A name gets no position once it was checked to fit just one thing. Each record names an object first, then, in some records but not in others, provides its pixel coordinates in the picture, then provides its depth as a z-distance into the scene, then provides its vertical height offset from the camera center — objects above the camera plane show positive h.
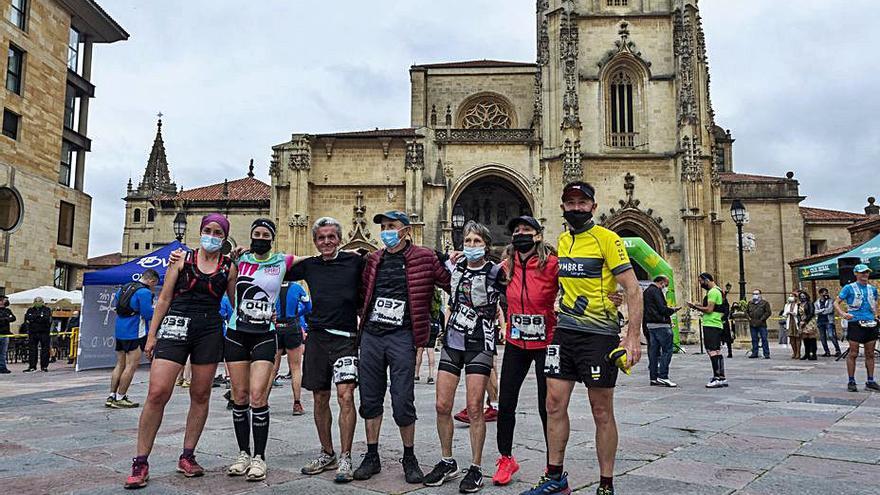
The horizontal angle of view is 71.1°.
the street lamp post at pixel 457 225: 21.92 +3.21
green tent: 14.38 +1.27
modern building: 22.17 +6.70
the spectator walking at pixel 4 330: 13.86 -0.44
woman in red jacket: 4.11 -0.02
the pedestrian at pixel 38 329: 14.03 -0.42
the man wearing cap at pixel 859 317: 8.45 -0.03
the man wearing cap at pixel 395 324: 4.21 -0.08
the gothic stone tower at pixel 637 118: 28.41 +9.38
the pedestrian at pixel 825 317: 14.28 -0.06
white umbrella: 17.44 +0.42
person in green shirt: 9.56 -0.19
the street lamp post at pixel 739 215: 19.20 +3.08
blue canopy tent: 13.17 +0.19
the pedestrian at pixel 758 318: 15.91 -0.10
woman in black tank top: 4.24 -0.16
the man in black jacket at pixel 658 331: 10.00 -0.28
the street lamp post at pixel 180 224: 18.03 +2.57
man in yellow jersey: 3.55 -0.10
